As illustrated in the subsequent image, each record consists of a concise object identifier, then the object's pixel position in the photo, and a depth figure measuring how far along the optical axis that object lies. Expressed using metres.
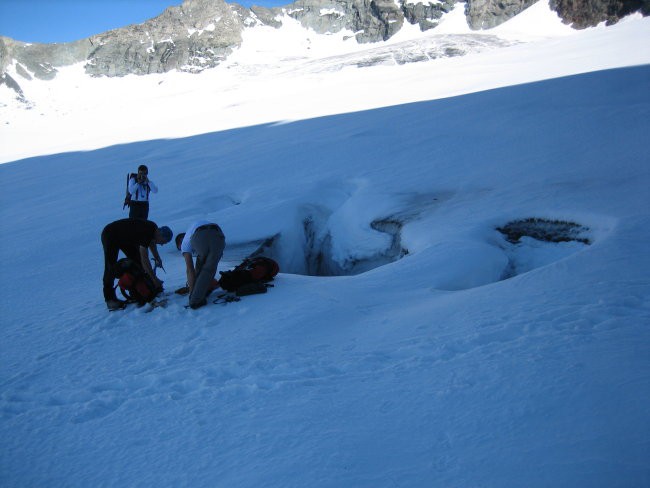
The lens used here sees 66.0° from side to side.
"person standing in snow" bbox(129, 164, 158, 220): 6.86
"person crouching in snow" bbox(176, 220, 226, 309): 4.62
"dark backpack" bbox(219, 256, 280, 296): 4.88
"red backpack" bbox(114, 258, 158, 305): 4.78
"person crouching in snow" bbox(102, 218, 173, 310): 4.77
